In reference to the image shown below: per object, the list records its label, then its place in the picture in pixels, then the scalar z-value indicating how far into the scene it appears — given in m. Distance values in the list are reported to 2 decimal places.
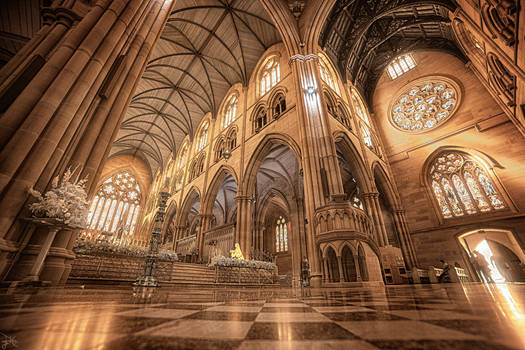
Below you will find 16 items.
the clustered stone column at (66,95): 2.76
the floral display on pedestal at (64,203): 2.87
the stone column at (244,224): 9.30
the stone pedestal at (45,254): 2.78
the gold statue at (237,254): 7.81
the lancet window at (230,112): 14.37
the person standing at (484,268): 9.53
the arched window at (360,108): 13.42
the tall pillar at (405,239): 10.22
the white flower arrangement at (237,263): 6.93
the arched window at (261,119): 11.24
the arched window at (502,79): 7.09
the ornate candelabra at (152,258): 3.80
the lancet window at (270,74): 11.92
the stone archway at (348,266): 6.13
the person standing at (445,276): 6.86
